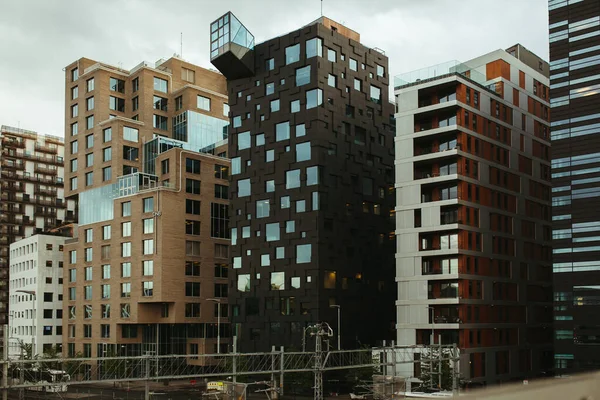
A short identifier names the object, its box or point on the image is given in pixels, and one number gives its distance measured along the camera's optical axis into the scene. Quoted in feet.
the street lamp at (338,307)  270.57
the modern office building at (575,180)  234.79
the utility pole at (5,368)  129.49
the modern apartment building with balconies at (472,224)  258.37
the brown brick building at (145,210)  338.75
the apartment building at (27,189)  533.96
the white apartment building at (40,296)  419.95
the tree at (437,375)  228.02
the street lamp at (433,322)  253.85
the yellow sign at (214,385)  275.49
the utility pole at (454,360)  181.27
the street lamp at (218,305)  330.95
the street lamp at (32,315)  421.75
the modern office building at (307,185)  278.87
